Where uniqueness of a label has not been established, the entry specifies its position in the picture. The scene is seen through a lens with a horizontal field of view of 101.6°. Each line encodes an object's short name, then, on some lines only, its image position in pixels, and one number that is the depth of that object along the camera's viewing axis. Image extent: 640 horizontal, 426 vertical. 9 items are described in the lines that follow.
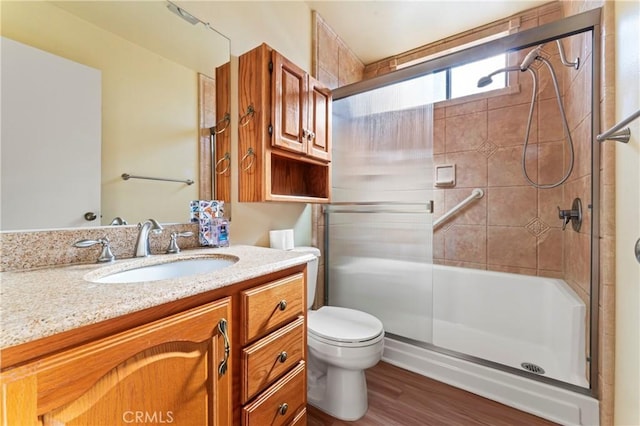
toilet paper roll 1.56
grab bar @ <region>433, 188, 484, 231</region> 2.18
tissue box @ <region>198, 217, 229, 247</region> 1.22
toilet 1.26
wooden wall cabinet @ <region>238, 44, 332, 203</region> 1.30
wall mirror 0.80
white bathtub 1.33
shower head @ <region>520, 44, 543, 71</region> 1.56
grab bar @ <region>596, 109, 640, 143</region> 0.95
